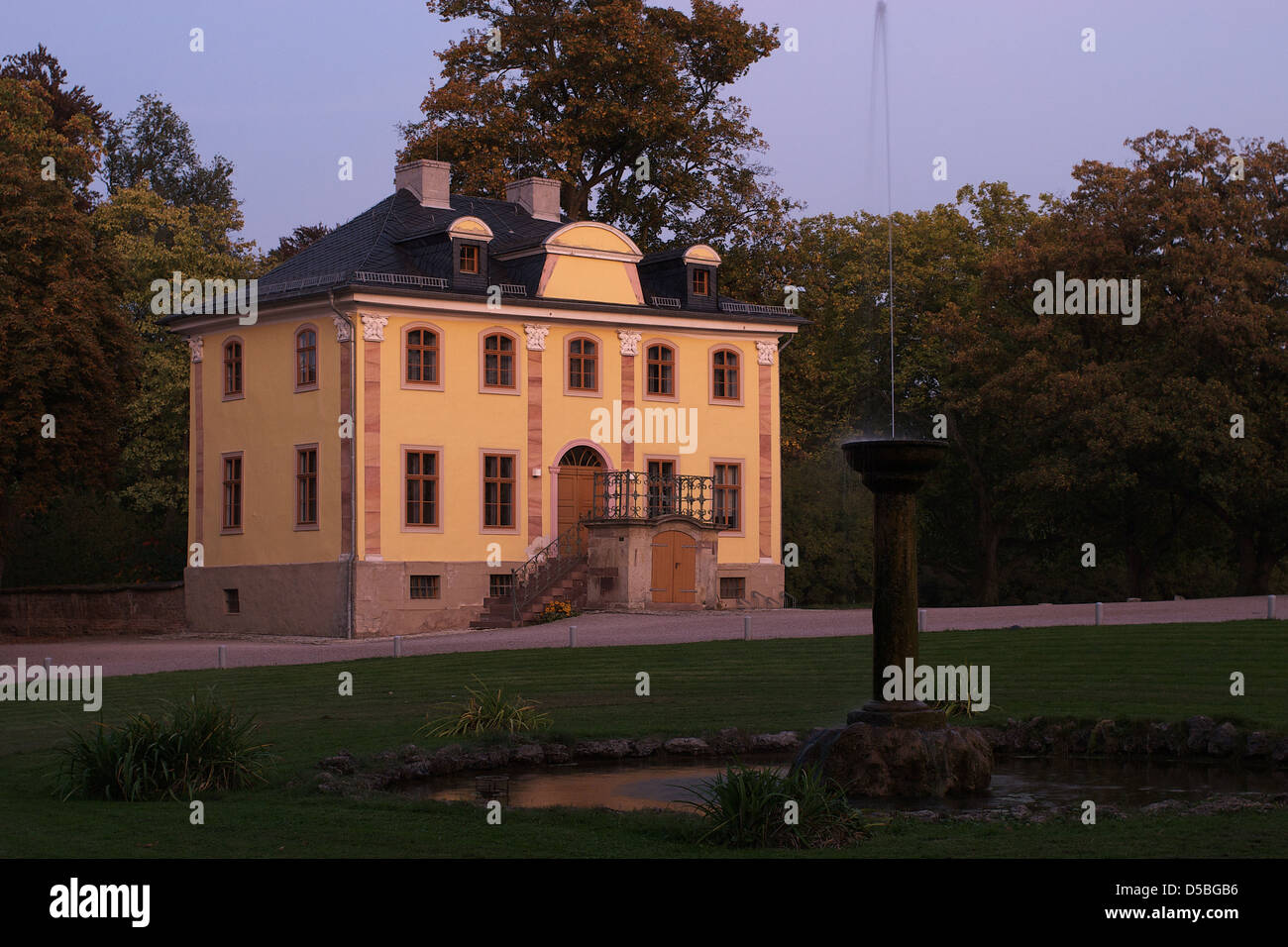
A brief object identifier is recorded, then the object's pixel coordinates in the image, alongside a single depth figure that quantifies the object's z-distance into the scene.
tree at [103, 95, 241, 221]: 68.31
